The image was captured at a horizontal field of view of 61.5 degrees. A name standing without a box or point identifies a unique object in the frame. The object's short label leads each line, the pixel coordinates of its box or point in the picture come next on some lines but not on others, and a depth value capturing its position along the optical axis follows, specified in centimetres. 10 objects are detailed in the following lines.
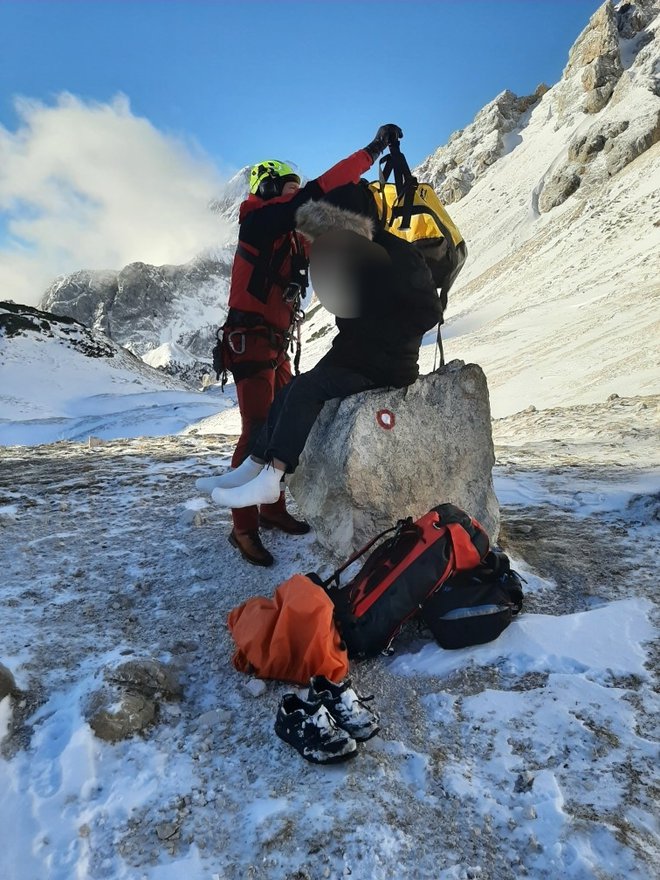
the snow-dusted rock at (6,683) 242
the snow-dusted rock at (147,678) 254
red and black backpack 291
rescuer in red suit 399
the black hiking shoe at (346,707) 220
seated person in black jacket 345
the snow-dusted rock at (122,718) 226
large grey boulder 382
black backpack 293
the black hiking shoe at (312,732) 210
